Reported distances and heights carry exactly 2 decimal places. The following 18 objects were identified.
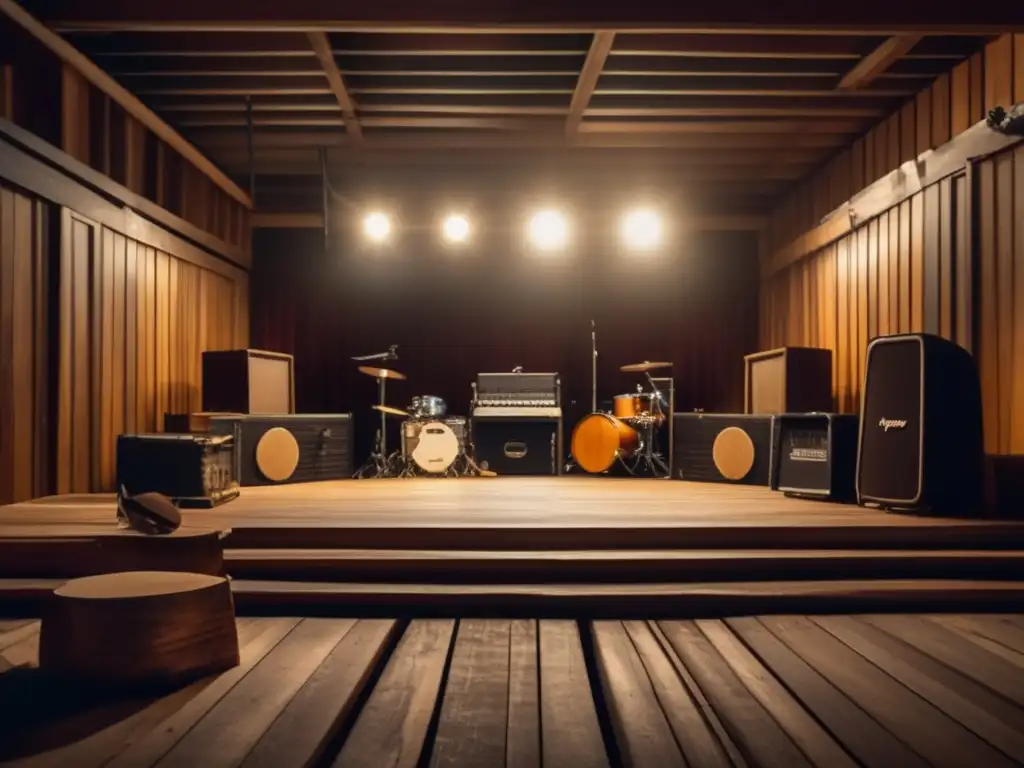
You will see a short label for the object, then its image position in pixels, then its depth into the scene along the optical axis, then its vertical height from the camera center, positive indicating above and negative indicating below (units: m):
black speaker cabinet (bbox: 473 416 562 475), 7.80 -0.52
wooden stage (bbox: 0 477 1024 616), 3.28 -0.73
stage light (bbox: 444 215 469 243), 8.54 +1.70
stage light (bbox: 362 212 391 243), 8.39 +1.71
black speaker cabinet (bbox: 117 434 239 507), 4.71 -0.46
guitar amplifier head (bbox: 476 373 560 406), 8.09 +0.02
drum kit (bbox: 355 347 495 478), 7.61 -0.52
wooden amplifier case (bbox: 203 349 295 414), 6.70 +0.06
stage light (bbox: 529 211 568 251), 8.45 +1.69
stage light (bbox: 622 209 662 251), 8.70 +1.73
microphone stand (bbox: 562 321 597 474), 8.37 +0.07
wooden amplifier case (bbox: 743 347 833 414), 6.70 +0.09
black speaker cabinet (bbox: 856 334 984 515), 4.30 -0.21
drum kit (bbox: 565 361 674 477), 7.57 -0.42
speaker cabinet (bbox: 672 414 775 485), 6.48 -0.48
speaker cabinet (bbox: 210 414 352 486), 6.32 -0.48
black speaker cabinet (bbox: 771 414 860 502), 5.20 -0.43
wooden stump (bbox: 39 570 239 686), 2.30 -0.70
